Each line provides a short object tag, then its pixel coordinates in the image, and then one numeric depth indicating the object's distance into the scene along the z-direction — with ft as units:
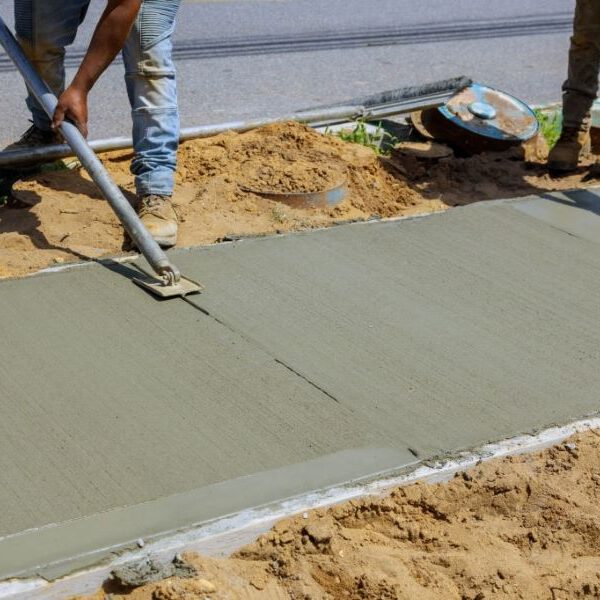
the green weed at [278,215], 16.39
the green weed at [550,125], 22.65
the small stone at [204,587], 8.45
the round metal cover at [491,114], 20.98
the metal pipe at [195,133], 16.19
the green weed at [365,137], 20.61
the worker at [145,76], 14.98
